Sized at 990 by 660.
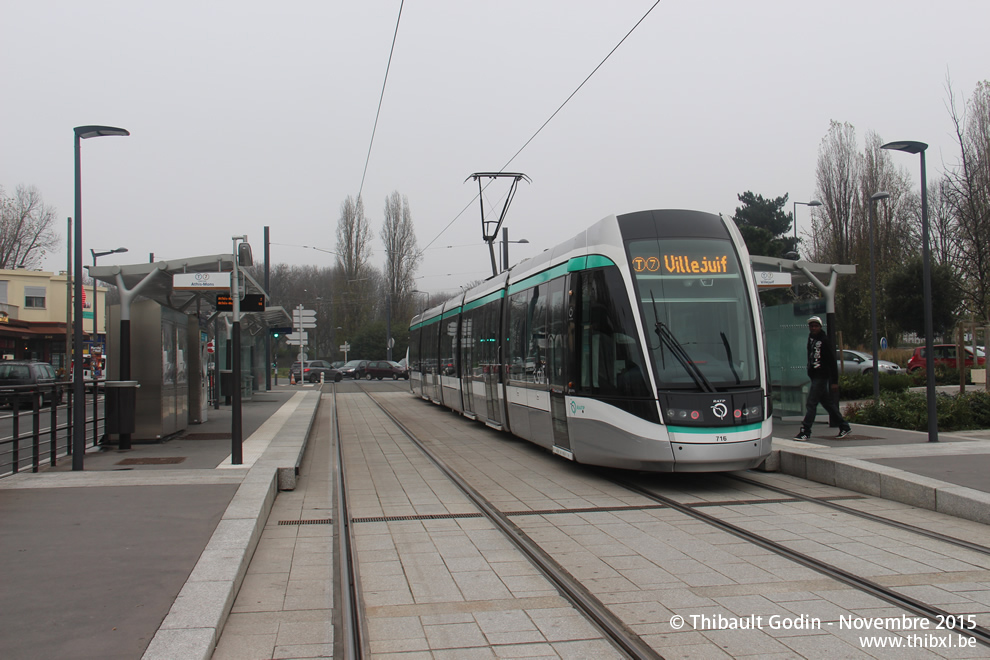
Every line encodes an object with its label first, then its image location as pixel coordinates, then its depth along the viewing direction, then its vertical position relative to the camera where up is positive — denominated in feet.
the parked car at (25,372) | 86.74 -0.57
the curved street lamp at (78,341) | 33.14 +1.03
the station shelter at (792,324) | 47.06 +1.78
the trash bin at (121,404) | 39.70 -1.83
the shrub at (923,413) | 46.93 -3.51
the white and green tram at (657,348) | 29.17 +0.30
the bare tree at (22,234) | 171.01 +27.88
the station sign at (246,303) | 38.22 +2.79
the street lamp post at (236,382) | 34.40 -0.78
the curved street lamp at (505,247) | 106.63 +14.77
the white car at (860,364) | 108.17 -1.49
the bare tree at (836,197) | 150.51 +28.53
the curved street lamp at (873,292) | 61.08 +4.92
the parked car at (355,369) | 187.11 -1.69
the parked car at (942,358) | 104.22 -0.82
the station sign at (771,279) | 44.19 +4.01
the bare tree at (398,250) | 227.81 +30.23
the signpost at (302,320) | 129.18 +6.60
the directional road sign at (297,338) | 137.09 +4.22
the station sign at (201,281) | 39.73 +3.99
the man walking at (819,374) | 40.45 -0.99
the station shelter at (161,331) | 40.29 +1.87
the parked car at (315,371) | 179.10 -1.97
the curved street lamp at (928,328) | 37.35 +1.08
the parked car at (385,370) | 183.11 -2.01
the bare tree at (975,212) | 71.00 +12.10
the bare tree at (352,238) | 220.64 +32.87
